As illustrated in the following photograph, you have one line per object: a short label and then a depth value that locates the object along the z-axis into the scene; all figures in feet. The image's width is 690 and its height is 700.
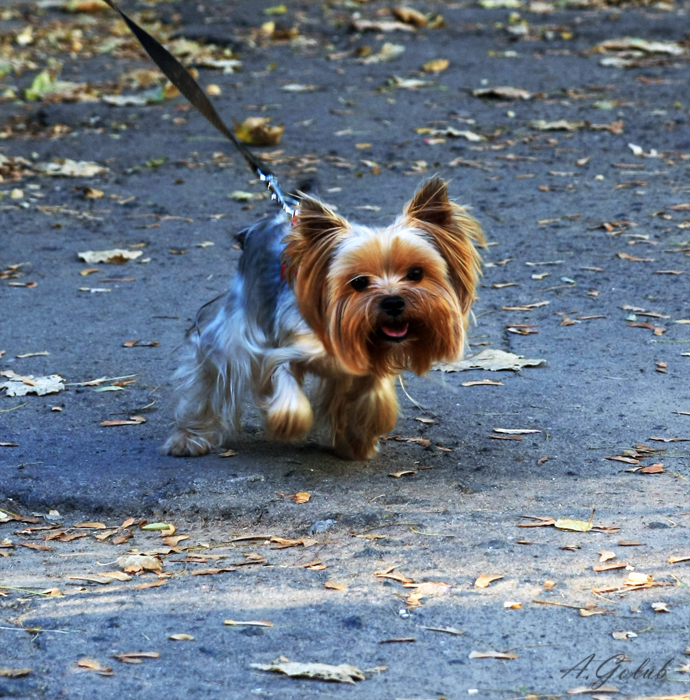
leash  35.06
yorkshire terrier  29.01
